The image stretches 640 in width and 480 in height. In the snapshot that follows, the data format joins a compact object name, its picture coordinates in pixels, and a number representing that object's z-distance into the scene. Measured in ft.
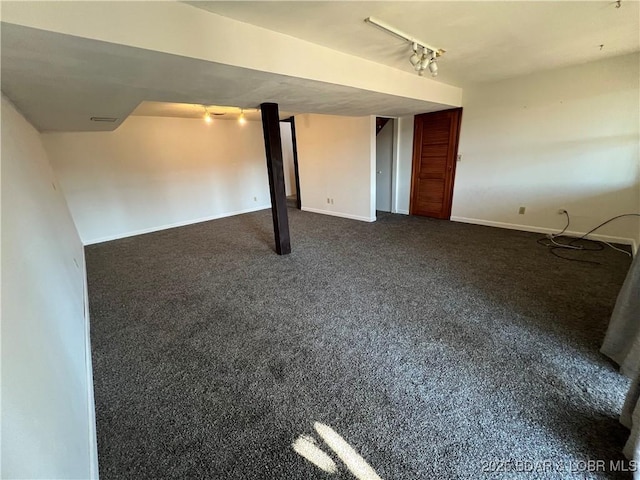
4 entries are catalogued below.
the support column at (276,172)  10.99
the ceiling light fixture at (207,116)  16.01
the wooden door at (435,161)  15.78
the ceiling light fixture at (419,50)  7.07
